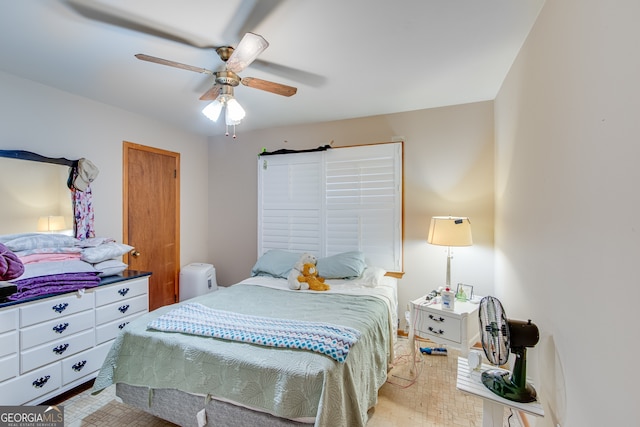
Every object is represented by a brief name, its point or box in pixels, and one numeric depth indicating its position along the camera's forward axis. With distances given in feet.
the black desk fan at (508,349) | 4.24
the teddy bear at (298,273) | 8.73
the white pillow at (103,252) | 7.66
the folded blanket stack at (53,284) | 6.01
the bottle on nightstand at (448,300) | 7.17
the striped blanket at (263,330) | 5.07
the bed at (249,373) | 4.46
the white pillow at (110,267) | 7.70
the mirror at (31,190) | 7.15
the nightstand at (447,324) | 6.86
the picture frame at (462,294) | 7.96
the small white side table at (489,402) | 4.05
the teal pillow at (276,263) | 10.13
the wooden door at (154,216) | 10.27
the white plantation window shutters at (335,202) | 10.22
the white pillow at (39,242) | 7.06
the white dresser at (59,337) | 5.78
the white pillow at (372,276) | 8.89
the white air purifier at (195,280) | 11.69
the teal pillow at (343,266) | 9.43
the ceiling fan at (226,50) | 4.86
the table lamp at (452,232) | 8.11
